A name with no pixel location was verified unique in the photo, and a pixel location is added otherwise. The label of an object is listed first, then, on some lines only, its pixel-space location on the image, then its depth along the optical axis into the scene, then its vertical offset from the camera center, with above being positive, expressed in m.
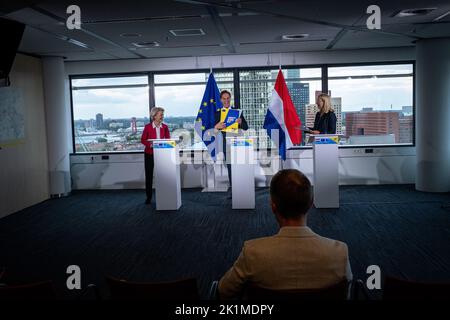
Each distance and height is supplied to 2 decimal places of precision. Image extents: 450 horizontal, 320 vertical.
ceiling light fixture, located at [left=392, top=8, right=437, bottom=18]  5.80 +1.53
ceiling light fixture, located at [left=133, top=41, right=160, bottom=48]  7.68 +1.58
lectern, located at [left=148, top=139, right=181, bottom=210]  7.09 -0.69
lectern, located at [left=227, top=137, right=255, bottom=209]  7.04 -0.70
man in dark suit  7.55 +0.16
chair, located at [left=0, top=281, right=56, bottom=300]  2.07 -0.75
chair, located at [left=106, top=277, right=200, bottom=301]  2.00 -0.73
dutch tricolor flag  8.77 +0.18
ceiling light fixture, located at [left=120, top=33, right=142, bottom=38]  6.88 +1.55
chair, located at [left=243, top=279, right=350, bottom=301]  1.76 -0.68
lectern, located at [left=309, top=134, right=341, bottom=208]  6.93 -0.57
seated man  1.80 -0.54
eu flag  8.82 +0.36
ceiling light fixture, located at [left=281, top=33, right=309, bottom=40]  7.36 +1.58
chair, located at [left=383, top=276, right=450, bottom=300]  1.90 -0.73
